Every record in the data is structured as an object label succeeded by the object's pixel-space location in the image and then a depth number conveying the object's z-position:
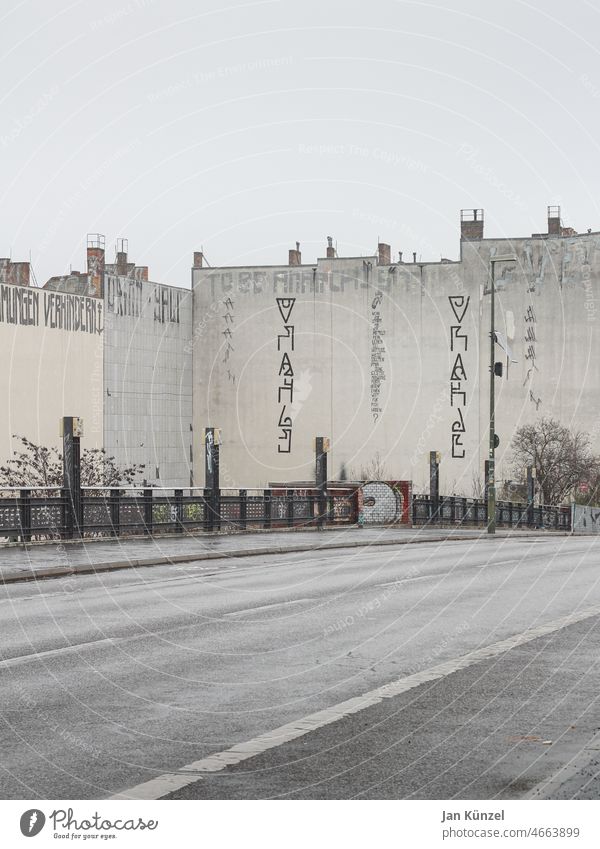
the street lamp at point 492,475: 44.35
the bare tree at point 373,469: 79.88
